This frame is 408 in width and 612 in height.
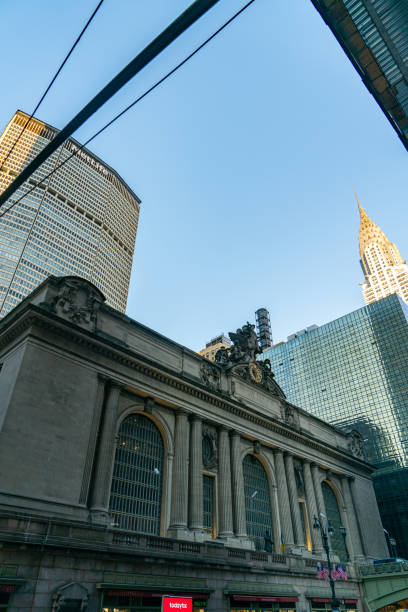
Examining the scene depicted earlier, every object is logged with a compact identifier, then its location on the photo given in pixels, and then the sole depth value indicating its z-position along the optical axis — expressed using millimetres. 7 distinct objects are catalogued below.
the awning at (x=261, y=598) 25141
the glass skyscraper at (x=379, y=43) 22281
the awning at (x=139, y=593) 19503
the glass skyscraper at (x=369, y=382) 69125
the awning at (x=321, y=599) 30966
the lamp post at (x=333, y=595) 20331
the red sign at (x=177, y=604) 21078
